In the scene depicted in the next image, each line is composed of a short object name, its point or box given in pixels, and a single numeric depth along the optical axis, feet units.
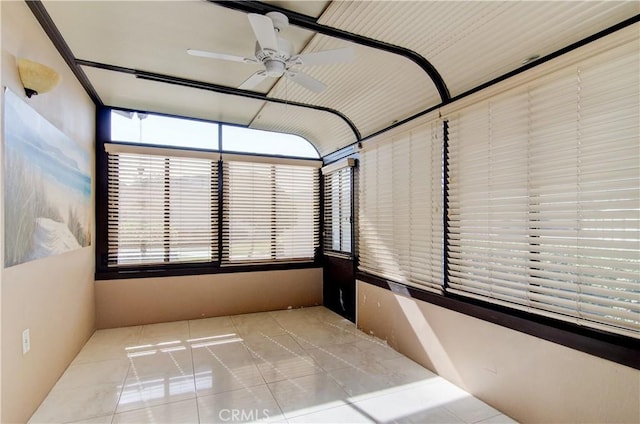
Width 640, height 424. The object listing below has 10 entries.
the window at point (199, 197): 13.21
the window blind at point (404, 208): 9.68
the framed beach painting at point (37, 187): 6.00
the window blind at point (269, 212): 15.07
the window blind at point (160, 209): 13.17
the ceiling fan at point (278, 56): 6.71
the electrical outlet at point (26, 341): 6.73
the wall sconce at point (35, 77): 6.44
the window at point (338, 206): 14.51
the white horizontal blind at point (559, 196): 5.62
